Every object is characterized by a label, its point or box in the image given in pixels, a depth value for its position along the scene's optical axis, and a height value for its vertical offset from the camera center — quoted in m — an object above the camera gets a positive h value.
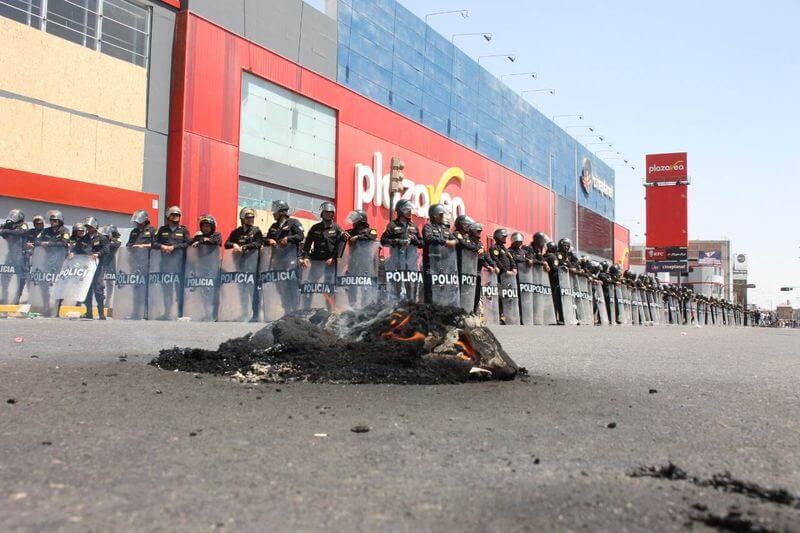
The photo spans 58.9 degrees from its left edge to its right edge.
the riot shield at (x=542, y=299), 18.28 +0.29
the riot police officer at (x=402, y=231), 14.14 +1.54
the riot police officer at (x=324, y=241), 14.02 +1.30
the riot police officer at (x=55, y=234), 16.16 +1.57
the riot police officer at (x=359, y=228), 13.80 +1.54
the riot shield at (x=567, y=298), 19.44 +0.34
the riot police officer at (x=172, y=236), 15.15 +1.45
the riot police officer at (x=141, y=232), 15.47 +1.57
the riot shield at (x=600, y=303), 23.00 +0.26
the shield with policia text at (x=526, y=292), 17.69 +0.45
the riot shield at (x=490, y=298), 16.45 +0.26
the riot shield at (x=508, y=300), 17.11 +0.23
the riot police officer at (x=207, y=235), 15.00 +1.48
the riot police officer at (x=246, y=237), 14.65 +1.42
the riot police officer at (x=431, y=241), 14.37 +1.35
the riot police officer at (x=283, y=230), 14.23 +1.55
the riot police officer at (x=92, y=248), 15.65 +1.22
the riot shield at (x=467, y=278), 14.84 +0.64
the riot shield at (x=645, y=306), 30.08 +0.24
